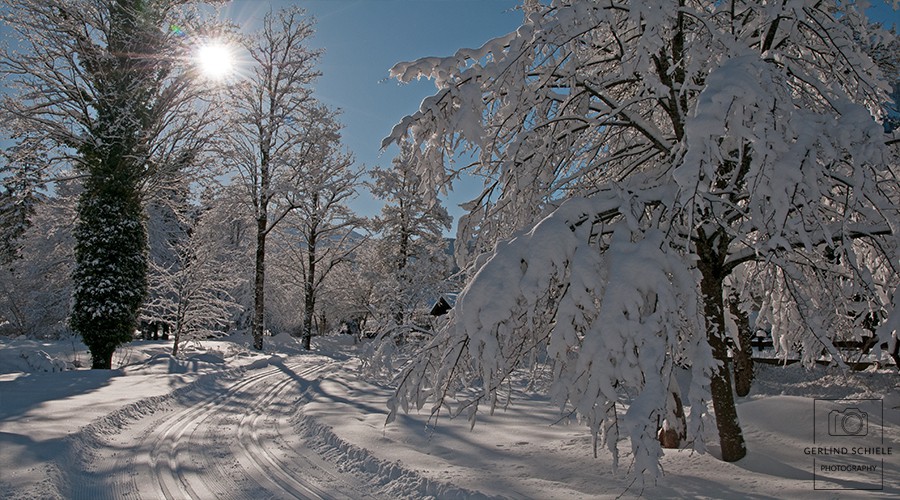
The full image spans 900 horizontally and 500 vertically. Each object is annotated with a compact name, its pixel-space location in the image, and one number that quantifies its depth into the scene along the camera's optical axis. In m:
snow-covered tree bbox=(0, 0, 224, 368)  13.34
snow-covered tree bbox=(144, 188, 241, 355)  19.83
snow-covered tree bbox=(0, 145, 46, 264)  13.62
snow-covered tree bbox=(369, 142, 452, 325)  24.12
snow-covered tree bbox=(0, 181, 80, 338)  24.34
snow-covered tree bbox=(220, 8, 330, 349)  21.42
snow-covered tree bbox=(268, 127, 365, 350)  23.20
